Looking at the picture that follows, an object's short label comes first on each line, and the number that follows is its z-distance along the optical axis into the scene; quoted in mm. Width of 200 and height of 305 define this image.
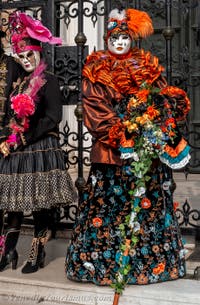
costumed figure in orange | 3719
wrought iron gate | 4953
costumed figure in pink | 4145
